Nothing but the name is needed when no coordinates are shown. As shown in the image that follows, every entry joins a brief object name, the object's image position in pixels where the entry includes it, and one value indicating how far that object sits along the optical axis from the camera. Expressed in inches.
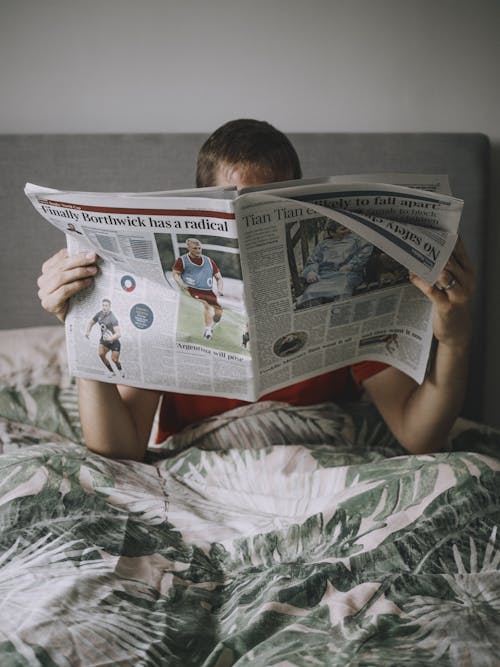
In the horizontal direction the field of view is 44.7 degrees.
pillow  43.8
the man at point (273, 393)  31.8
